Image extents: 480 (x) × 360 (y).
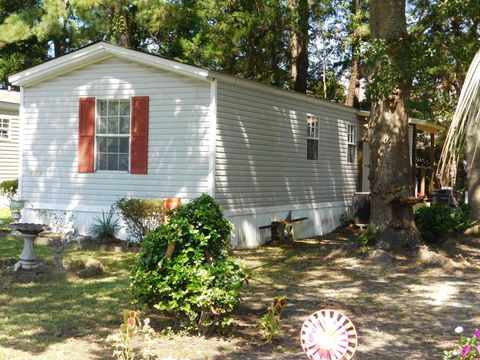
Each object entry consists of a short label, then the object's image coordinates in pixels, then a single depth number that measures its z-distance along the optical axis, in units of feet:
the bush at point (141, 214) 37.65
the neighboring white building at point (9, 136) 68.49
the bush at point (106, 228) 40.16
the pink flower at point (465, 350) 11.94
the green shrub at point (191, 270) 18.19
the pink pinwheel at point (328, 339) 12.60
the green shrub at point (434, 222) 41.60
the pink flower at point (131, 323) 15.86
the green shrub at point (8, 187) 64.00
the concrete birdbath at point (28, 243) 27.61
